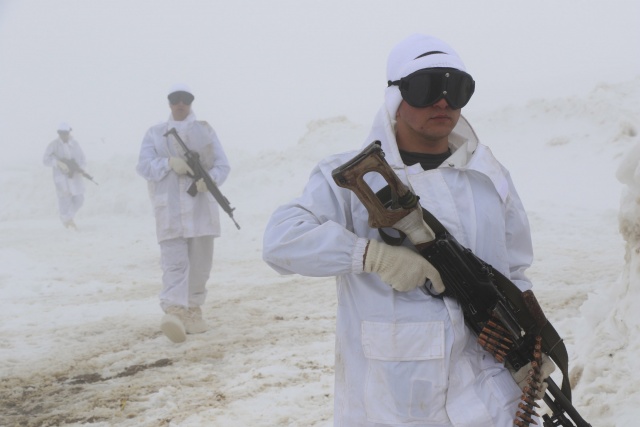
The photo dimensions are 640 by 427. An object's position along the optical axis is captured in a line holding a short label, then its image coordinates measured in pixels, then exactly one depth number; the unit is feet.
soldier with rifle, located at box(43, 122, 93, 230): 45.37
